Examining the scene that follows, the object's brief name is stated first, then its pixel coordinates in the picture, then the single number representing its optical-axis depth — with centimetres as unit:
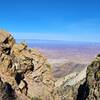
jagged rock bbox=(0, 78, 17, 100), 1691
